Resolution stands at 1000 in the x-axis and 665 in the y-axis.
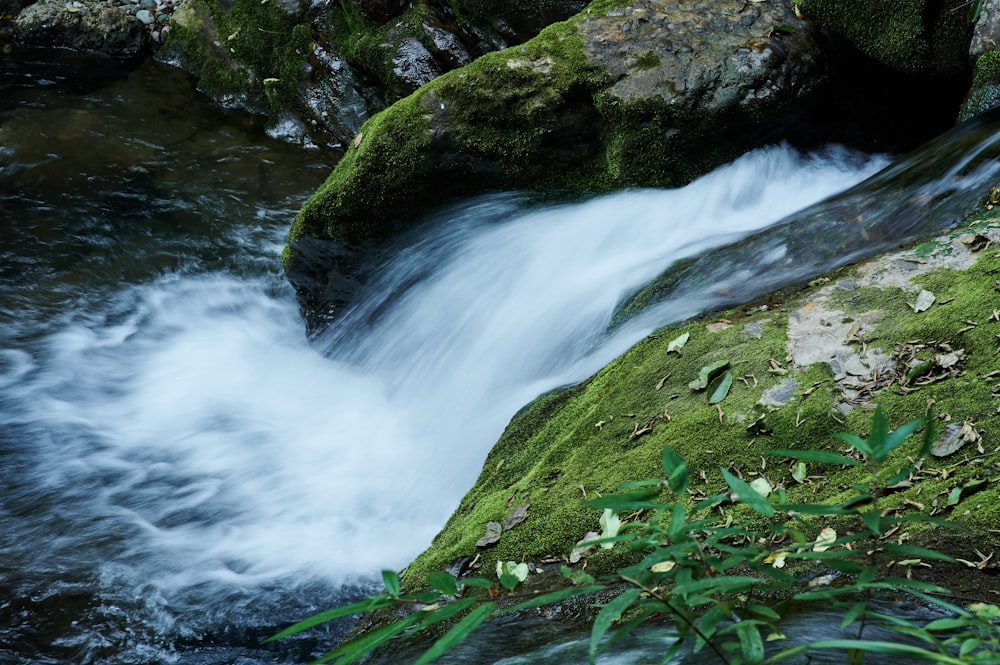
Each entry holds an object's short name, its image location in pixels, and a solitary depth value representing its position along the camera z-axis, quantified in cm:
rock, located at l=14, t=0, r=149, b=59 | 1137
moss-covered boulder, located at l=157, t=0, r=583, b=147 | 861
